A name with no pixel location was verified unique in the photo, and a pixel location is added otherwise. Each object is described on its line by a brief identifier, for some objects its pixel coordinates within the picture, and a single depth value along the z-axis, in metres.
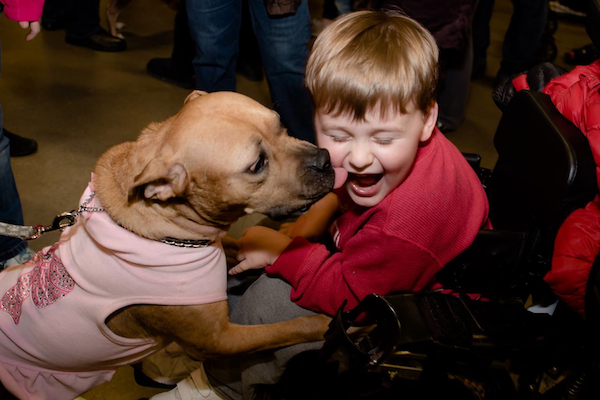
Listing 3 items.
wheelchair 1.15
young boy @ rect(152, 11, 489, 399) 1.33
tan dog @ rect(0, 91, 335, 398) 1.38
